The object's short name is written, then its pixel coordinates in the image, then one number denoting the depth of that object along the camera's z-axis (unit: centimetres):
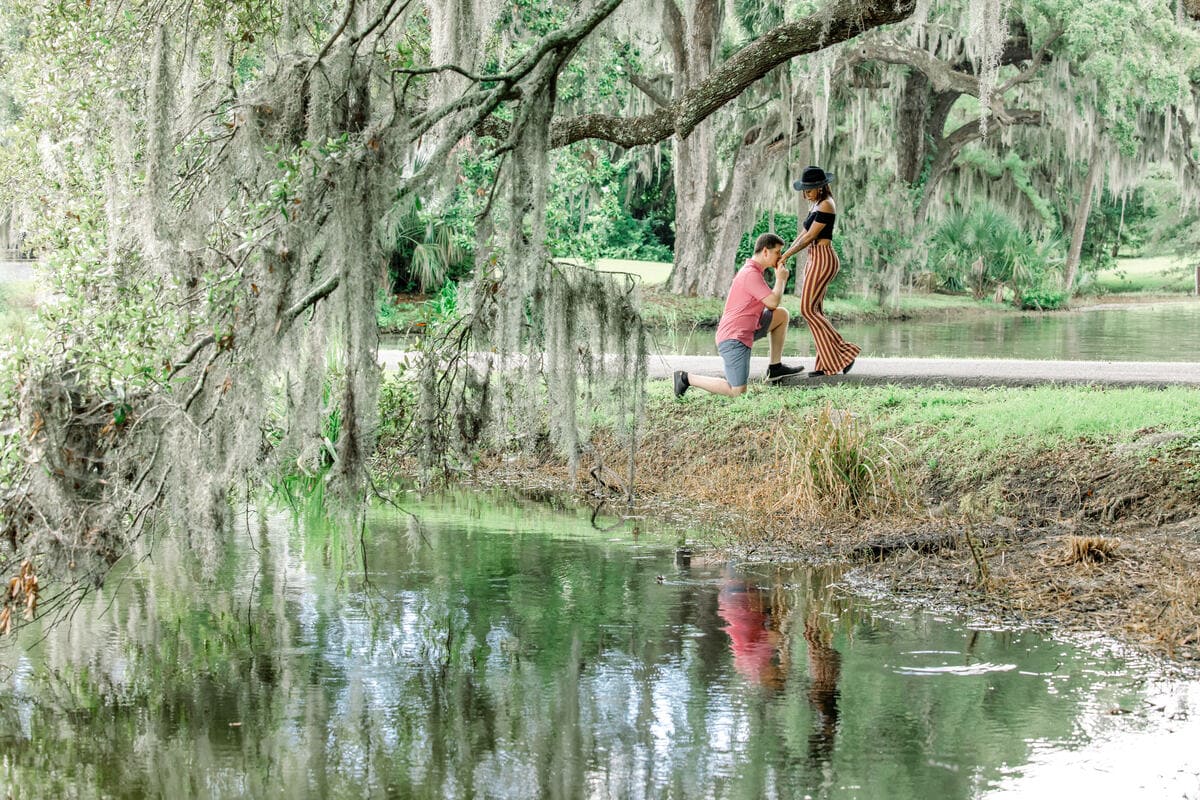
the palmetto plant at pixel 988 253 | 3362
